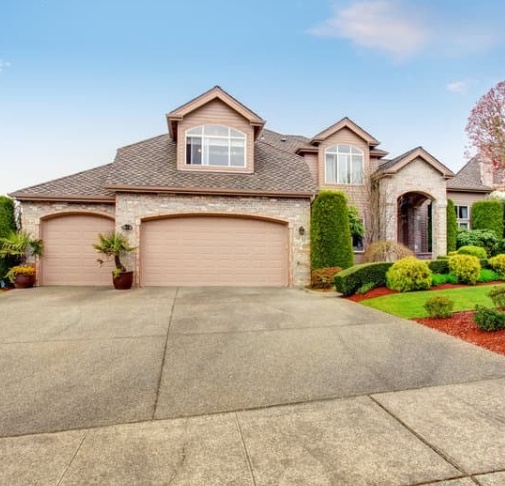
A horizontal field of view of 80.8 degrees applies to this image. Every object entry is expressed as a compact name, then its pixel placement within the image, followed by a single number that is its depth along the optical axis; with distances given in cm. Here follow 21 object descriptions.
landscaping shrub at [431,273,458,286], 921
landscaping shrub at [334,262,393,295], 921
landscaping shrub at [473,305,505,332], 520
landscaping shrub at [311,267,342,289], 1076
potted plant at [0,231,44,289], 1072
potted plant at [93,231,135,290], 1024
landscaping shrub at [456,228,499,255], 1566
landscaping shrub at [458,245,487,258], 1156
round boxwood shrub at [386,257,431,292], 860
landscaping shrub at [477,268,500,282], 974
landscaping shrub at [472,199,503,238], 1654
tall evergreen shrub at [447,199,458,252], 1590
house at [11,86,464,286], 1127
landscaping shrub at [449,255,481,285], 920
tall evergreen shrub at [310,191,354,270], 1126
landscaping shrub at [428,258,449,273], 974
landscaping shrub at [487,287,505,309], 602
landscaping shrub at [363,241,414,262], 1241
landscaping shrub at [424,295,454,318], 615
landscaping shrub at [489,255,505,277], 1012
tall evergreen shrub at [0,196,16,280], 1100
